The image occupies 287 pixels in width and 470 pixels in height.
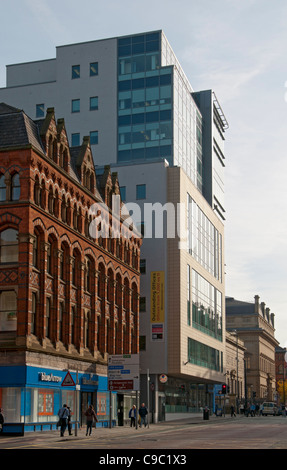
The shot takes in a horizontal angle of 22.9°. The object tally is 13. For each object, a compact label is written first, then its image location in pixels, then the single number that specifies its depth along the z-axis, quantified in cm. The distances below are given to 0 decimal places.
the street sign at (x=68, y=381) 3641
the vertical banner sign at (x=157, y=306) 7181
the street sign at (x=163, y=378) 5859
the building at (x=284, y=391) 19270
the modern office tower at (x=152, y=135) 7594
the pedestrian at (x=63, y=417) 3769
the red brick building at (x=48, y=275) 4125
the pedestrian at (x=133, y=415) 5397
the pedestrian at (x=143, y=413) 5488
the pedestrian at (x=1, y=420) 3856
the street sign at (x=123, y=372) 4984
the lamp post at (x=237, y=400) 11460
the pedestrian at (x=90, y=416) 3969
